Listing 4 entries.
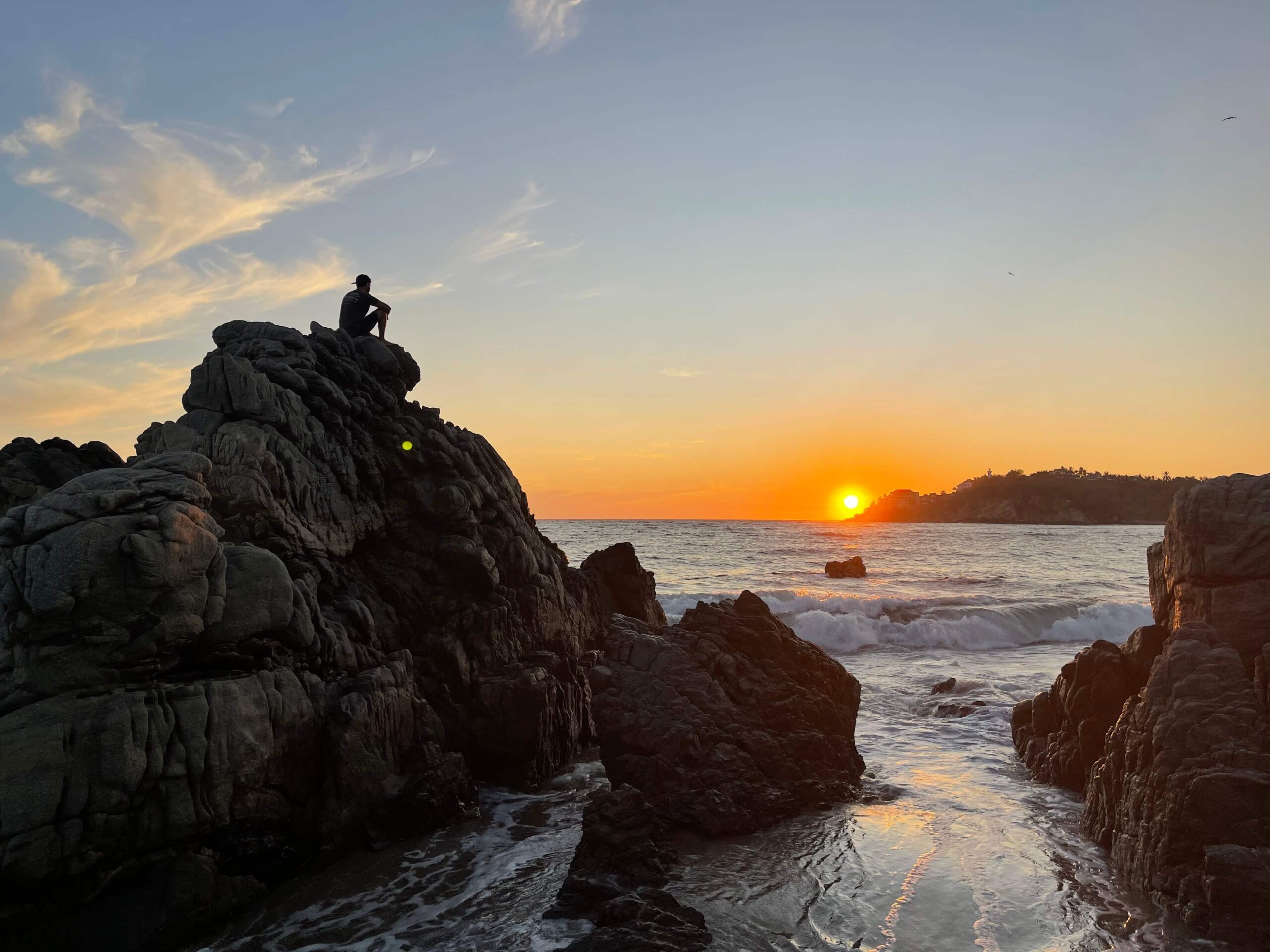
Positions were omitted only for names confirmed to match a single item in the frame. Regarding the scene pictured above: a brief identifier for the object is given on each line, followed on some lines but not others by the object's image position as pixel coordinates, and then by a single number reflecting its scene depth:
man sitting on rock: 16.41
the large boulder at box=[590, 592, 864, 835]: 10.56
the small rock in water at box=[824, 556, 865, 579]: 53.62
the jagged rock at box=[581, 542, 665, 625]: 18.39
